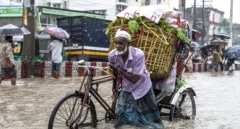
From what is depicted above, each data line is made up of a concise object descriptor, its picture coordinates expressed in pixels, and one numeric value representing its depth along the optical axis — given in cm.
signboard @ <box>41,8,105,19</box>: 2767
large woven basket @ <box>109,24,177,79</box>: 631
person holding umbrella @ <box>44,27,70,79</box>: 1448
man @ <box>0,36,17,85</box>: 1142
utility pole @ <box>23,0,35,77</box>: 1452
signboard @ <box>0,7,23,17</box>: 2552
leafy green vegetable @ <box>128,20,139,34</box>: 623
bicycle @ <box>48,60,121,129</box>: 538
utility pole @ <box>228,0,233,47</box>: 4256
